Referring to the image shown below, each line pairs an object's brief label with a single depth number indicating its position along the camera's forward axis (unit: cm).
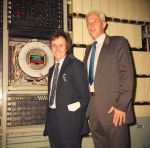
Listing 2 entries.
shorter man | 182
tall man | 179
